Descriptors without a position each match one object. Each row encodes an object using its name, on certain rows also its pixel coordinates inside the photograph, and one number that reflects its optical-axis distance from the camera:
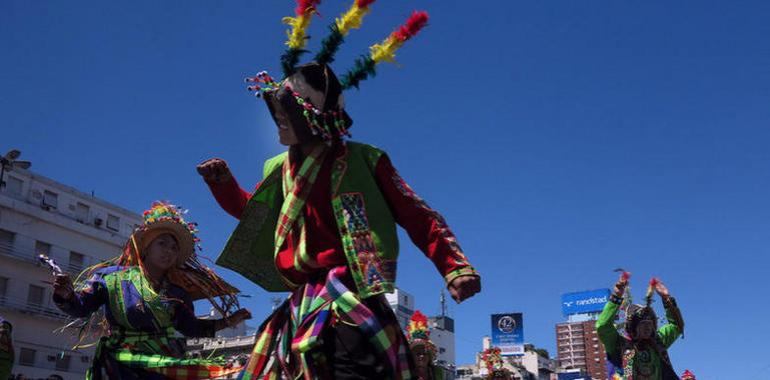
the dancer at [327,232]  3.29
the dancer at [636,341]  8.12
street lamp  27.53
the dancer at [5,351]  7.08
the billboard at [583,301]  115.06
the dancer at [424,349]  7.79
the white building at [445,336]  99.25
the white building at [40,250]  35.34
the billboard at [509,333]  104.44
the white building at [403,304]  93.19
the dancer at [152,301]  5.35
